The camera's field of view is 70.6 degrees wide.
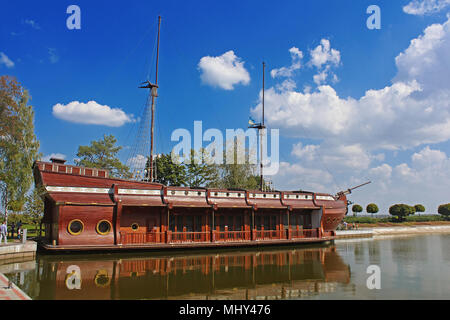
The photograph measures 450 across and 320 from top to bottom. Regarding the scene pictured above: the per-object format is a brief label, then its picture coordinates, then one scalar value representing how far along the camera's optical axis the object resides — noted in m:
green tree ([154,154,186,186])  33.84
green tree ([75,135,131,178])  34.66
